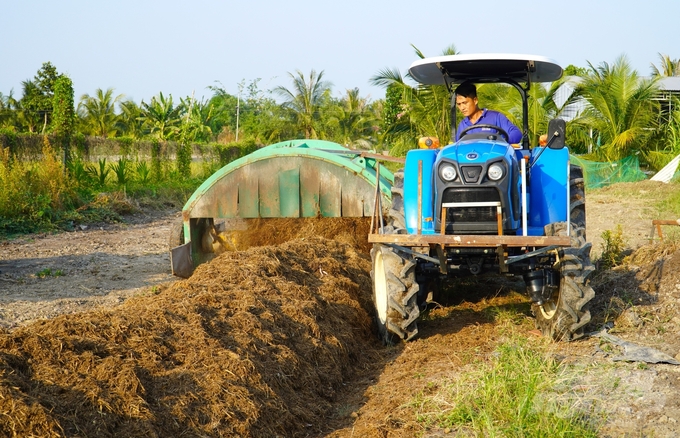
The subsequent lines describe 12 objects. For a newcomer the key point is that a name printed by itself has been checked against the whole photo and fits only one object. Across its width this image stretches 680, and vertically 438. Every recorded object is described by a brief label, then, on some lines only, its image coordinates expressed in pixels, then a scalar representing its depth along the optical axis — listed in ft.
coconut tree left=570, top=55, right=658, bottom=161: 85.97
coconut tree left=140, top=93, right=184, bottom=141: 142.00
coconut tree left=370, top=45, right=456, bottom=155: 76.23
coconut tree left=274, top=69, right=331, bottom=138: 150.51
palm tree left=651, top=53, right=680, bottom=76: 164.14
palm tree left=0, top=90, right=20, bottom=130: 149.38
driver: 24.95
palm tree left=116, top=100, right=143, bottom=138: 157.95
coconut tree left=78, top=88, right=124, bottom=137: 153.95
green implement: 34.45
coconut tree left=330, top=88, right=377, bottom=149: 145.28
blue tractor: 21.21
